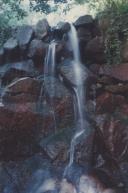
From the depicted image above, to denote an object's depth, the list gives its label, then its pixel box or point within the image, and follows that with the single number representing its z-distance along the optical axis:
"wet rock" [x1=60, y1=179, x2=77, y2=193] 5.21
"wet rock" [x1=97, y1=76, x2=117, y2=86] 6.67
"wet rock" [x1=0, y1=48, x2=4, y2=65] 7.85
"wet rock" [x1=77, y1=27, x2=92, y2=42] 7.34
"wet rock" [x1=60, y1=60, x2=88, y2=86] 6.74
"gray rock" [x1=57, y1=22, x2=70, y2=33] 7.49
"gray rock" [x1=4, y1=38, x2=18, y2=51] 7.76
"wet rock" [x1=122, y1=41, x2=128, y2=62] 6.62
